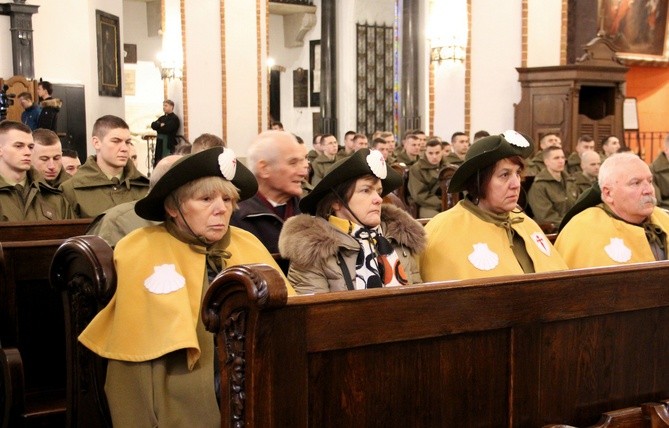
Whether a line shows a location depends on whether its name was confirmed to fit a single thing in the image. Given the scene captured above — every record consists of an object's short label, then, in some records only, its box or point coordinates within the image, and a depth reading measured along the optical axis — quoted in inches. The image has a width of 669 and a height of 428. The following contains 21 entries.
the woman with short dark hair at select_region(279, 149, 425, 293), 132.6
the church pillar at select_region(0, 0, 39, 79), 509.7
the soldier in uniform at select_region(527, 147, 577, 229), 350.0
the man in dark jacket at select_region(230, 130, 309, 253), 183.8
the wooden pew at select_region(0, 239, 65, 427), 149.4
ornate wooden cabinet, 550.9
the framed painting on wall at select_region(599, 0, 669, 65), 639.1
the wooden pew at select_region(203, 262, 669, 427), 90.4
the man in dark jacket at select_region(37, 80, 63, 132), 469.7
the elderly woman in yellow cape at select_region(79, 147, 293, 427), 112.3
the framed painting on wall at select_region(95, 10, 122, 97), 571.2
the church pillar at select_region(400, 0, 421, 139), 708.0
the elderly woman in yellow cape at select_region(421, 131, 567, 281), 156.3
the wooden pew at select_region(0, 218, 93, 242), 187.8
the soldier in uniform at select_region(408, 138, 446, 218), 416.5
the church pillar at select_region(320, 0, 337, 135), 796.6
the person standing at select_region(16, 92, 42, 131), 466.9
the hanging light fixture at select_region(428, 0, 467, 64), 565.6
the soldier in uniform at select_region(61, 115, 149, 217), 232.5
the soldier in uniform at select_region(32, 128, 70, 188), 268.5
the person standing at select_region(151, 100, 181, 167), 646.5
